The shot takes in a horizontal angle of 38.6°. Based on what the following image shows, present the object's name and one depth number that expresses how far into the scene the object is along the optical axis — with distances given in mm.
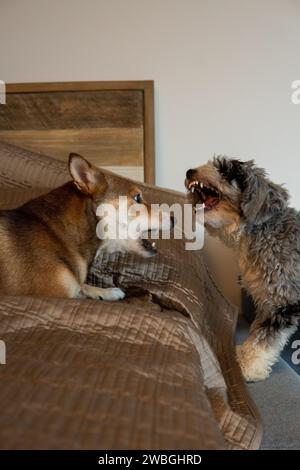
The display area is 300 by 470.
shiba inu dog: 1318
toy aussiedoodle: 1444
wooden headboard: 2197
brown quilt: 630
